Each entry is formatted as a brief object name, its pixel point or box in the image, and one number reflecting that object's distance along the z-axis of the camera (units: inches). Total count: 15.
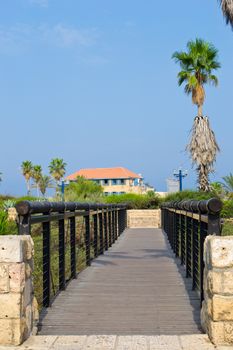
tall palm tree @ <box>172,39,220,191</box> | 1440.7
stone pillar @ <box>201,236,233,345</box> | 213.9
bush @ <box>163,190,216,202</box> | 1193.9
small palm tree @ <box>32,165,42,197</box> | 4133.9
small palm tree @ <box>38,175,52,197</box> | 4301.4
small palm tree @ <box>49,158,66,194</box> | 4148.6
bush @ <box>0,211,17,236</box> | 396.5
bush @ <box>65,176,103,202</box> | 2567.2
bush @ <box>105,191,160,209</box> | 1787.6
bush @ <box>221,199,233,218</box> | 1122.7
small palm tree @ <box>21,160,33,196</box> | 4087.1
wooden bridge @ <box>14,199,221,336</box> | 249.3
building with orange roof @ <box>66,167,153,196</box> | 4325.8
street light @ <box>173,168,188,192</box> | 2209.6
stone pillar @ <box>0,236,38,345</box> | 212.2
